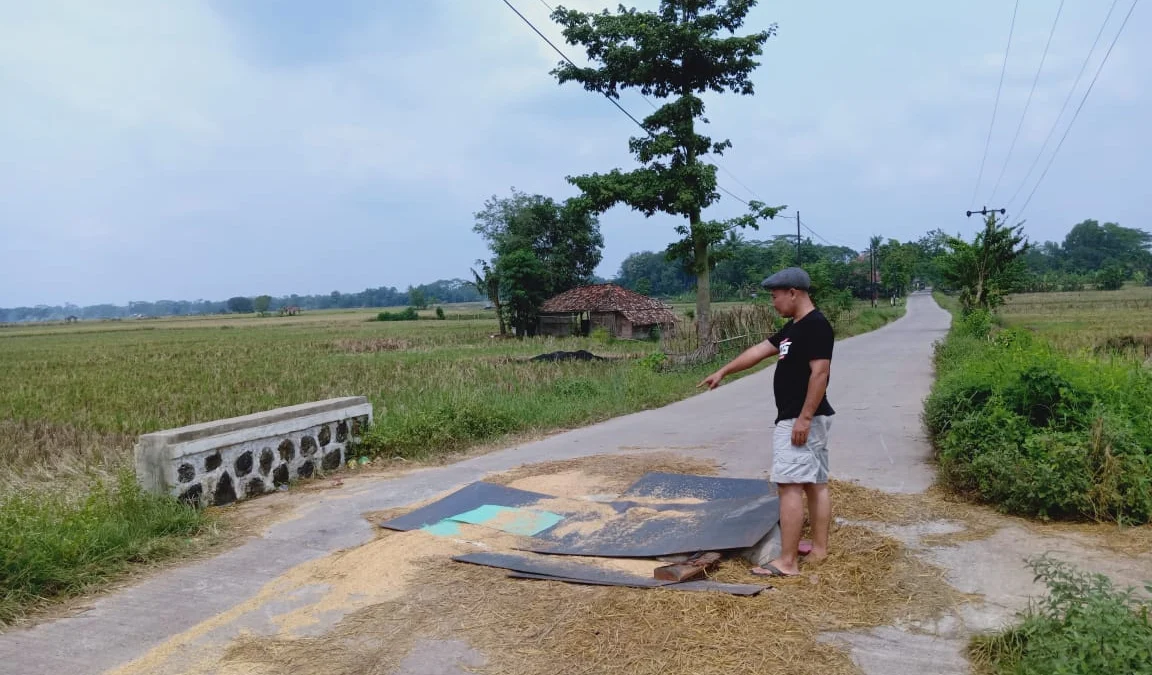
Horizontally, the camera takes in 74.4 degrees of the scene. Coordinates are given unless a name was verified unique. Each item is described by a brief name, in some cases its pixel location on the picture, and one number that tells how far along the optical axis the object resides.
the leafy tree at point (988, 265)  29.95
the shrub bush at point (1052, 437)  5.07
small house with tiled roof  37.81
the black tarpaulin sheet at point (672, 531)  4.55
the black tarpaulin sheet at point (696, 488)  5.82
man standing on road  4.21
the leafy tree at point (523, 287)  41.22
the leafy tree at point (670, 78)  19.78
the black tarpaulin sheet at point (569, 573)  3.99
